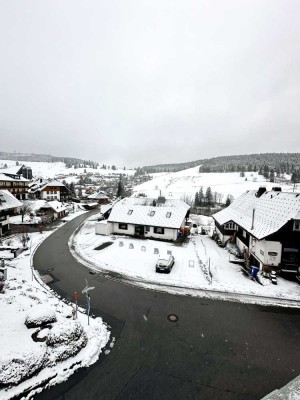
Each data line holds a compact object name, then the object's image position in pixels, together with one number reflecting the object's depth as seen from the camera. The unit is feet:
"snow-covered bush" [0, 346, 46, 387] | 30.91
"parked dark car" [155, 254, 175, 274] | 72.18
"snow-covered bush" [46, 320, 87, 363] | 35.94
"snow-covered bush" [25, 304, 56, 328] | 40.57
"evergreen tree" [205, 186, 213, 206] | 323.55
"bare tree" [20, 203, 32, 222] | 161.99
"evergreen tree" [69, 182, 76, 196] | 313.63
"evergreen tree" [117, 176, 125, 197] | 292.16
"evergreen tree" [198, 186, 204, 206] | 329.52
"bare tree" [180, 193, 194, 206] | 335.38
